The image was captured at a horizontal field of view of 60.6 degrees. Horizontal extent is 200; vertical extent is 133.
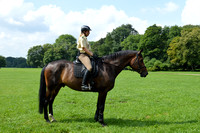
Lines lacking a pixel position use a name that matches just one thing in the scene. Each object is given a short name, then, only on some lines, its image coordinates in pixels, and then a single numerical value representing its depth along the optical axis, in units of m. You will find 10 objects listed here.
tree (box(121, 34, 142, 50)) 76.81
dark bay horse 6.72
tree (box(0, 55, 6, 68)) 118.29
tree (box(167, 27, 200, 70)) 55.51
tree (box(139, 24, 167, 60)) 64.44
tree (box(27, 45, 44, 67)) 105.12
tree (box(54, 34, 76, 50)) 106.38
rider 6.50
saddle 6.64
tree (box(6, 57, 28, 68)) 167.23
